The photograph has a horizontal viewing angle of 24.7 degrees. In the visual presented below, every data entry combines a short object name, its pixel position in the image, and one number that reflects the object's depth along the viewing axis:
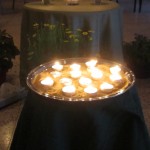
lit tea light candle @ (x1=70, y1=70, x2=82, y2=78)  1.25
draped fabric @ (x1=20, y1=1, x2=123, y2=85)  1.93
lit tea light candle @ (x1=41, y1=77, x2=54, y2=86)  1.16
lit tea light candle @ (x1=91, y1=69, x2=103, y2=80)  1.24
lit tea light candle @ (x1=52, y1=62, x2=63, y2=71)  1.32
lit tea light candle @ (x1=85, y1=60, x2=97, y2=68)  1.33
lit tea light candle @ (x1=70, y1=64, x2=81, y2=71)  1.31
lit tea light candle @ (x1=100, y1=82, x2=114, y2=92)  1.11
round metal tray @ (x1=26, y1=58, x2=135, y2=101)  1.04
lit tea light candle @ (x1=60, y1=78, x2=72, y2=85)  1.18
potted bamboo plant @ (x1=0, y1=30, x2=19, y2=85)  2.29
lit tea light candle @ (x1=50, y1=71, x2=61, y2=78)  1.25
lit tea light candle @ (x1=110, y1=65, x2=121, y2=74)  1.27
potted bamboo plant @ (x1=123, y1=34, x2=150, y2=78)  2.54
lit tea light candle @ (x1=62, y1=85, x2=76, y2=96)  1.07
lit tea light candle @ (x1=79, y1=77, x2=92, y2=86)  1.18
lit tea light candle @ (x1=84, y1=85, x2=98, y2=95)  1.08
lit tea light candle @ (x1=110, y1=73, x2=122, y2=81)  1.19
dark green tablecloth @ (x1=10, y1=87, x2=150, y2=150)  1.03
